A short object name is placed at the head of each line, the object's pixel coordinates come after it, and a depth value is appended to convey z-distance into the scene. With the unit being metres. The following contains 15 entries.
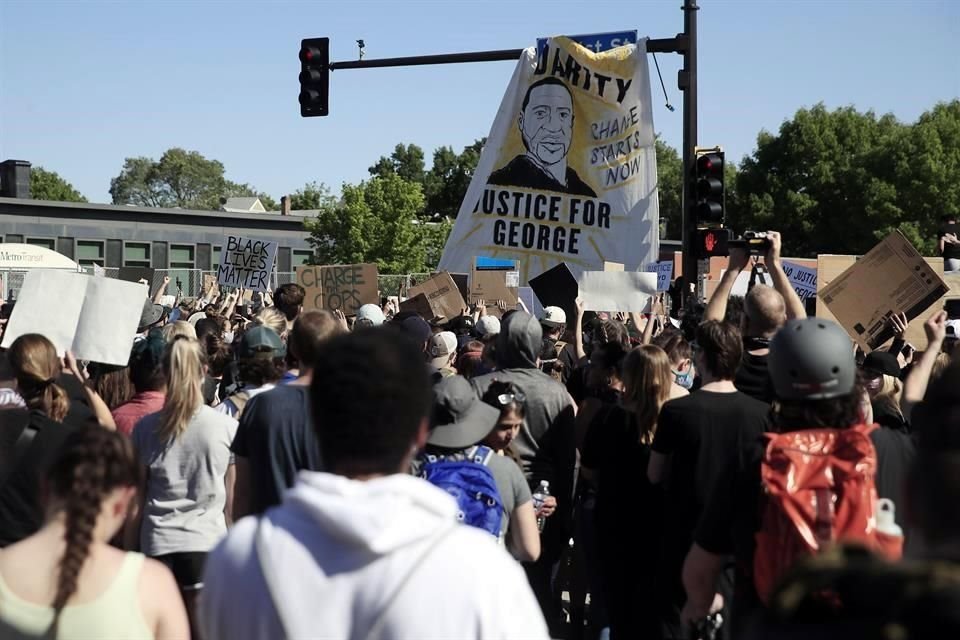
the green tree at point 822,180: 61.53
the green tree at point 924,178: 59.47
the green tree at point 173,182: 115.75
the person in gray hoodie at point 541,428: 6.25
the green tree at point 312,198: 70.31
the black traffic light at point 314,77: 16.88
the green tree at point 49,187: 92.62
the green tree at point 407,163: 104.75
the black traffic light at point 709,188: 13.62
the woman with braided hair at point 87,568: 3.02
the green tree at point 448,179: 94.44
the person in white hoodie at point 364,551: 2.24
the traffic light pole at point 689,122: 13.88
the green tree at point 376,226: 56.25
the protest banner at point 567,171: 14.30
